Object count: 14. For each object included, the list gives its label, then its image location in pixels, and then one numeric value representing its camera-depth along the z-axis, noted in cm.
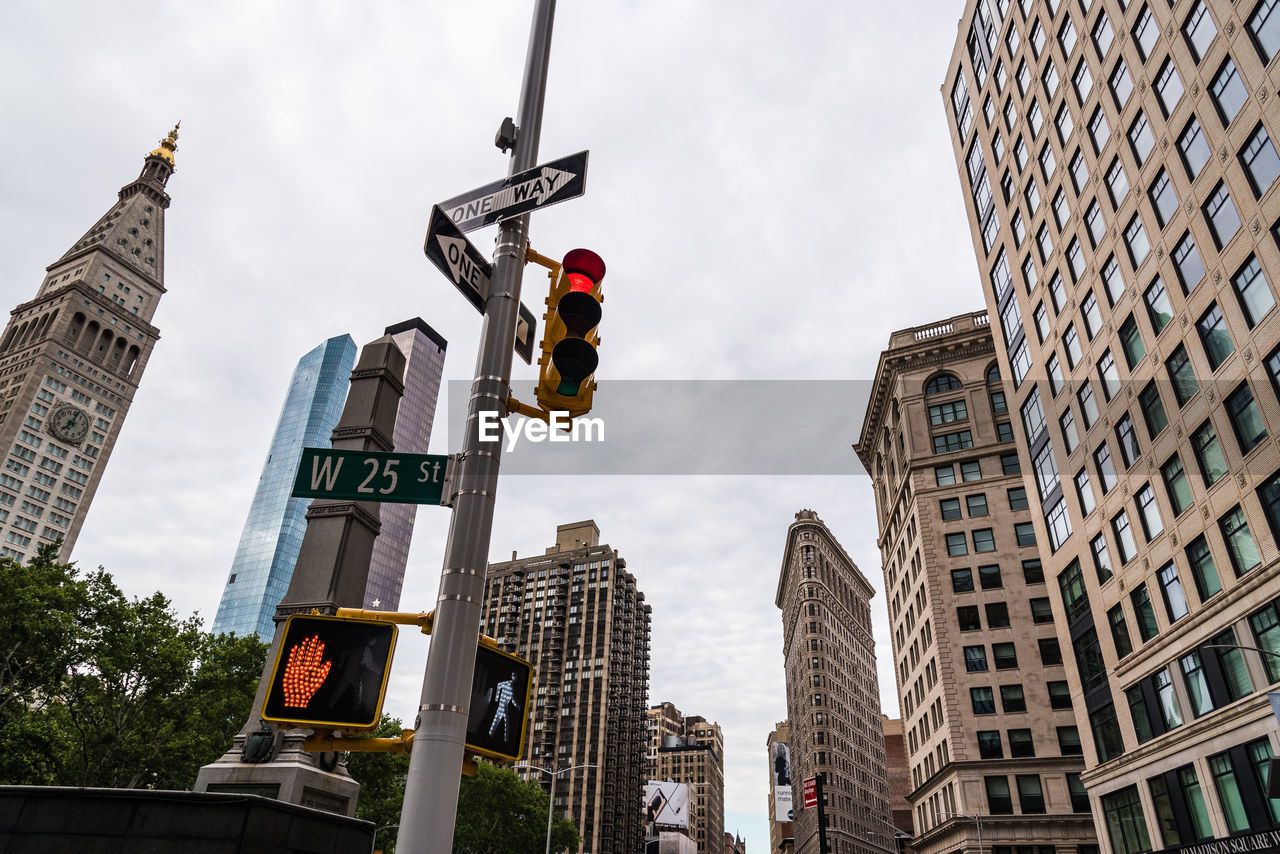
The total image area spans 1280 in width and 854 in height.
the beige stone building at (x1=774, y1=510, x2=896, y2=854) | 11675
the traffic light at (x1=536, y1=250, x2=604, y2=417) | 525
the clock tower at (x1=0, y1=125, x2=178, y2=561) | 12588
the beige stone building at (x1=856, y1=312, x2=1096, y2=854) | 5338
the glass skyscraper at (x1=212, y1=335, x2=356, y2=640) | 17350
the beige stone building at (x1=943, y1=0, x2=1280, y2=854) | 2716
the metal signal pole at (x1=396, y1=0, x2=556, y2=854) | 401
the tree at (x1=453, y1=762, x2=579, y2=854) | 6412
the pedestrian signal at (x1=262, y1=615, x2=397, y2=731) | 448
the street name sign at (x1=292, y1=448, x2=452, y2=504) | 508
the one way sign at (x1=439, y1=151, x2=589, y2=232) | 569
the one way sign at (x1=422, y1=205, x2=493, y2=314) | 534
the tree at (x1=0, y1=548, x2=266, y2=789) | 3462
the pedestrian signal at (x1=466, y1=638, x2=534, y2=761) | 503
